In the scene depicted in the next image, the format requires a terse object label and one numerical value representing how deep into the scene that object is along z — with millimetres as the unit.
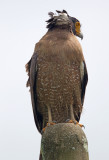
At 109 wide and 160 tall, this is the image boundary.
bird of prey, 12211
